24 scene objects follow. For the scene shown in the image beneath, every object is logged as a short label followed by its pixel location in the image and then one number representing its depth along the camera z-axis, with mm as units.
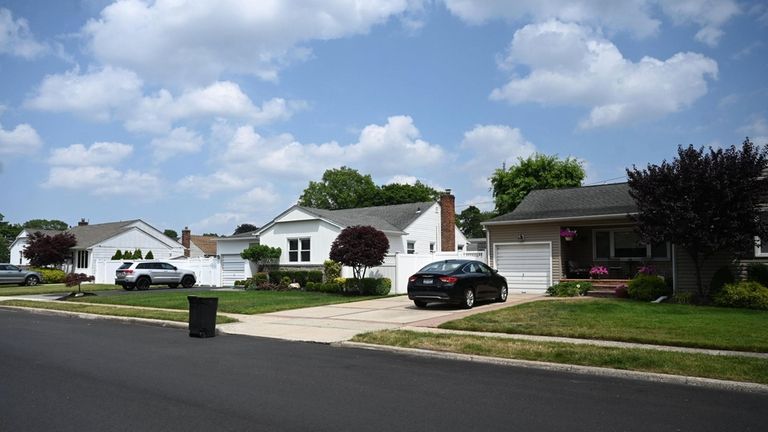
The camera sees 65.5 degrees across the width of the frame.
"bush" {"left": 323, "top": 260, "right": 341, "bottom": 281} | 27766
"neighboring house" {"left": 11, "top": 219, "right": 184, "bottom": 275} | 47469
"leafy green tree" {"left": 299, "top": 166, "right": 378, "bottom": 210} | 74875
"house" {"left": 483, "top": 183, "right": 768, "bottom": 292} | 21906
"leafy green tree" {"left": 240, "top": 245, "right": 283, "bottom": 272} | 30812
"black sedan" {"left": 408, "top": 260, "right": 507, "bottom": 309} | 17109
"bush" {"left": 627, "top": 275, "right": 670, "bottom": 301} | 18734
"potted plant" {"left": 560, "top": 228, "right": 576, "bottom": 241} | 22359
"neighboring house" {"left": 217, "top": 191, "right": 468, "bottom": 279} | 29859
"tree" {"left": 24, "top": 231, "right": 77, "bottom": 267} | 45531
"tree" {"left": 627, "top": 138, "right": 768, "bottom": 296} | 16547
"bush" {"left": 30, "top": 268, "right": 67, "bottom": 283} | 43312
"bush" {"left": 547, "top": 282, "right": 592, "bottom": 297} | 20906
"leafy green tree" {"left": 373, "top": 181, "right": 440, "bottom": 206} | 70000
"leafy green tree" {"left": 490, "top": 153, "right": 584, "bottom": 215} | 47906
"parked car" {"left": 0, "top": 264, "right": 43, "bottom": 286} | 39375
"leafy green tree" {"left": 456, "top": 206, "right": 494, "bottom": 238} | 93675
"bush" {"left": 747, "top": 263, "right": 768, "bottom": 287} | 17531
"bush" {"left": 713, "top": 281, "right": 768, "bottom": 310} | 16109
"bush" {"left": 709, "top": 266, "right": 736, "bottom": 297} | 17781
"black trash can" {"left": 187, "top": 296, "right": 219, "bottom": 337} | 13289
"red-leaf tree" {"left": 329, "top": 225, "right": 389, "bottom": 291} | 23859
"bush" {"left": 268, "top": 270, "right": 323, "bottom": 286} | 27975
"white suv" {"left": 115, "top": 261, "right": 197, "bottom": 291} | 31969
